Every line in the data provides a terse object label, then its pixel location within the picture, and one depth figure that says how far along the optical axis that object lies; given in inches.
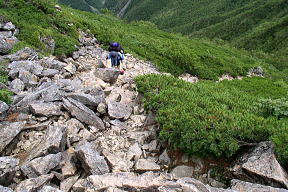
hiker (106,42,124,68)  665.6
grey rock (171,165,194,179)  321.1
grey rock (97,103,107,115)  430.3
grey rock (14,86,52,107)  413.1
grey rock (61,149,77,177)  303.7
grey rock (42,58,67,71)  586.6
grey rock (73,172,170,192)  268.5
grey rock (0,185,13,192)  252.2
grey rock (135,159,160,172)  319.6
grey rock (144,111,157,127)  410.8
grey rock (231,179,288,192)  258.8
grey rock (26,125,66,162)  314.0
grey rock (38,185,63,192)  254.7
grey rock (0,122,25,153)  336.9
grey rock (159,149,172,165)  340.2
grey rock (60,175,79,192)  285.6
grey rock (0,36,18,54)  629.2
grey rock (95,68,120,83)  575.8
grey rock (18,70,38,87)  494.3
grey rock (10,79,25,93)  470.8
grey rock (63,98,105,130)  399.2
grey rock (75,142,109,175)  300.0
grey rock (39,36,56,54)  709.5
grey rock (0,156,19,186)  283.7
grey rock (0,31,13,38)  686.2
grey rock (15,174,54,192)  264.5
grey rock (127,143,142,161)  345.0
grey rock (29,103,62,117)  387.9
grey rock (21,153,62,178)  289.1
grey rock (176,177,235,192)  254.7
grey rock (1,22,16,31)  713.0
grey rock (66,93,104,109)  429.7
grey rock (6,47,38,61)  589.3
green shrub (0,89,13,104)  411.4
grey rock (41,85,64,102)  424.2
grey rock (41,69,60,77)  539.1
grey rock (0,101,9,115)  384.8
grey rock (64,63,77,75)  595.0
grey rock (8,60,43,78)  533.3
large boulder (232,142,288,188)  273.0
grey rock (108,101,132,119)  427.3
